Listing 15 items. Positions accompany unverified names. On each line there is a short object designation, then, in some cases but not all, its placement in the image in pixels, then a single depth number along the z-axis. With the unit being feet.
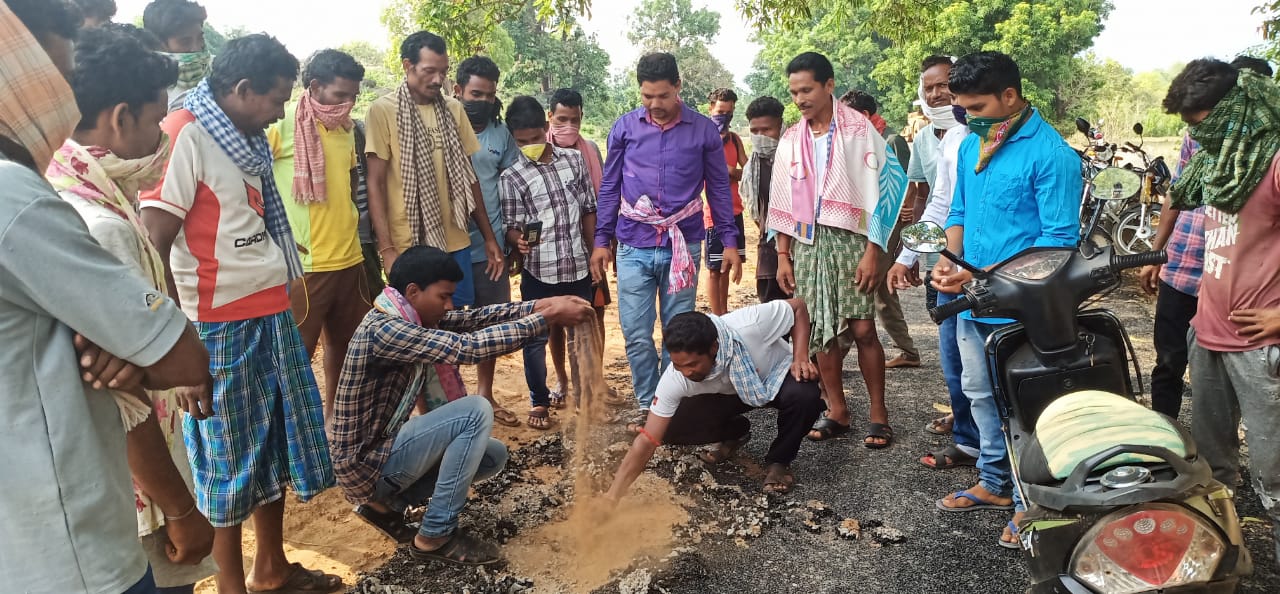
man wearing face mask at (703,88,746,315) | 20.29
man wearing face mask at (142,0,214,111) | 12.10
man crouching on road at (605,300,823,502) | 11.12
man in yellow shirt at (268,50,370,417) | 12.28
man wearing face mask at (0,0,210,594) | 4.13
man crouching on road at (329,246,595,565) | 9.57
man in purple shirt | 14.46
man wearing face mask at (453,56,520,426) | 15.55
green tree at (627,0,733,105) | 143.43
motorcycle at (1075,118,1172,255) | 28.37
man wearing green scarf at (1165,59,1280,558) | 8.38
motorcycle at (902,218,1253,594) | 6.22
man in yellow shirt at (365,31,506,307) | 13.62
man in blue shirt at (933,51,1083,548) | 10.22
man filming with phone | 15.53
